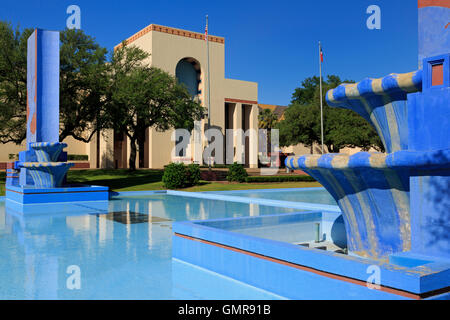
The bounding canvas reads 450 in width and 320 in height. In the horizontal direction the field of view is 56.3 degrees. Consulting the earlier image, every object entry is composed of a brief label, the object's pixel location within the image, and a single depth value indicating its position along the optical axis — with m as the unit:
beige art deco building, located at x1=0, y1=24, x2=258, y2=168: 43.44
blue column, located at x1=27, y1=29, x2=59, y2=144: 19.62
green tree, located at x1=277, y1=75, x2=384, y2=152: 39.62
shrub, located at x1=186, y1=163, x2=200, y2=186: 27.67
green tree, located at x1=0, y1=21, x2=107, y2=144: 26.27
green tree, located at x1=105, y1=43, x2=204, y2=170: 30.03
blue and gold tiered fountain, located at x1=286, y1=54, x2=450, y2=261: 5.50
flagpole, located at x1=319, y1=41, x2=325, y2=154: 32.81
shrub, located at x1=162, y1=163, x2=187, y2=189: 26.70
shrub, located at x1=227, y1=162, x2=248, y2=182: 30.09
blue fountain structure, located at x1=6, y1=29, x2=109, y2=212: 18.94
